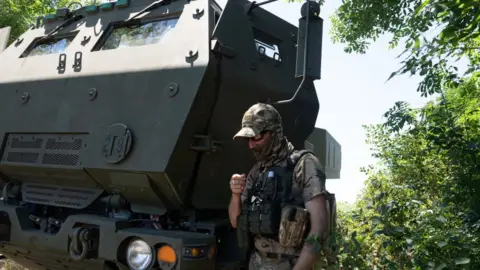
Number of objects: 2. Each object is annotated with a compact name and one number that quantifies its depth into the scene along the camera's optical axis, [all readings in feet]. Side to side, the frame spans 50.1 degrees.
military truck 10.75
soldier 8.48
